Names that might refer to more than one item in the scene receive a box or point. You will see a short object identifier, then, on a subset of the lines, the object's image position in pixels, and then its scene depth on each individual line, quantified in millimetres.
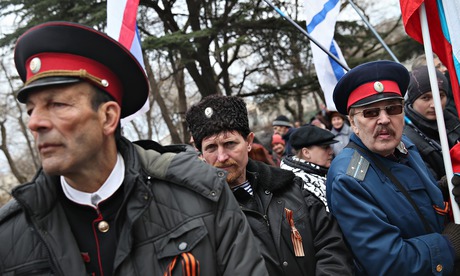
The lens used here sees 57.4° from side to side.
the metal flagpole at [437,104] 2537
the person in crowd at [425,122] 3436
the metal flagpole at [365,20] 4242
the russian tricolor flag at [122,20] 3781
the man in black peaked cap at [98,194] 1614
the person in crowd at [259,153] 4281
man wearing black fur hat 2371
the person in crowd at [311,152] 3383
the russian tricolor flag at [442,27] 2664
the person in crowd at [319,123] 8836
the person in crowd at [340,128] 6801
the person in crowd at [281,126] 8633
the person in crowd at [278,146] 7693
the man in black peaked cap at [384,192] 2275
